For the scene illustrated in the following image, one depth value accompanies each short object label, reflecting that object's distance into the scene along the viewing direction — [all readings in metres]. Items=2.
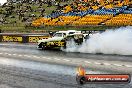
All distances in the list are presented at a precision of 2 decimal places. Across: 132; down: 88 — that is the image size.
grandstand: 47.67
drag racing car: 25.02
